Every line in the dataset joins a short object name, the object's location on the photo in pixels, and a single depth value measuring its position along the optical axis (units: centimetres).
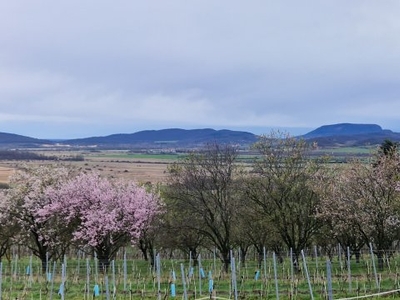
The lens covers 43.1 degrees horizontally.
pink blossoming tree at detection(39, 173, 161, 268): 3350
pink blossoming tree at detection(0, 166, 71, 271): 3456
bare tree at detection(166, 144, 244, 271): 3438
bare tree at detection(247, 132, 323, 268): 3194
